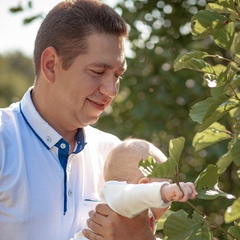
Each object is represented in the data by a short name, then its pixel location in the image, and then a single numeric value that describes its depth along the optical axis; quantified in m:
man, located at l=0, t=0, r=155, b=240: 2.86
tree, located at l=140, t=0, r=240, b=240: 2.19
